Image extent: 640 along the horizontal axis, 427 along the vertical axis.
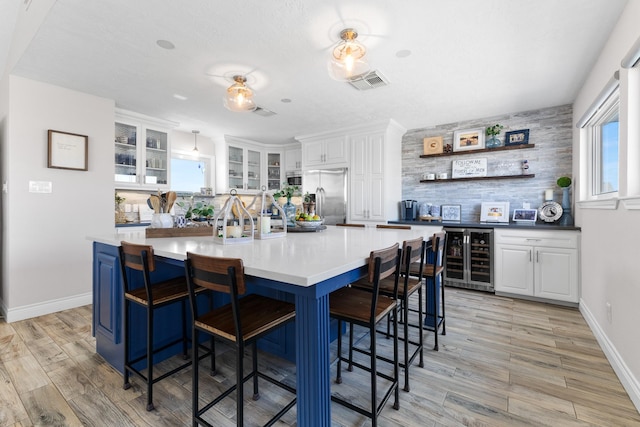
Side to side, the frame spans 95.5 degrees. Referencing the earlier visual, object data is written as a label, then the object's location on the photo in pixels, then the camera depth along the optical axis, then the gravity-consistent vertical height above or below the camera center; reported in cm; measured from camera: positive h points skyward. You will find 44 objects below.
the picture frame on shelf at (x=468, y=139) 430 +109
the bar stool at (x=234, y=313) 115 -49
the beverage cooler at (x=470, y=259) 373 -62
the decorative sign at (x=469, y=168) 431 +67
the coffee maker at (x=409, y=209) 467 +4
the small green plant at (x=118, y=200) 414 +16
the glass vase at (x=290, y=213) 273 -1
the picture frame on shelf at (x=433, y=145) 460 +108
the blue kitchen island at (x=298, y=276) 110 -29
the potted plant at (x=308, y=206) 279 +6
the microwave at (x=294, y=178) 613 +71
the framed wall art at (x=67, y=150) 306 +66
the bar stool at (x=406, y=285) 167 -49
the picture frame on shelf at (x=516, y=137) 397 +104
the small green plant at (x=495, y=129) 410 +118
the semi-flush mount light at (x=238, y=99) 277 +108
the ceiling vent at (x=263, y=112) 395 +139
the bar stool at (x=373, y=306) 132 -49
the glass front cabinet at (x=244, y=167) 561 +90
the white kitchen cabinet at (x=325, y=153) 487 +103
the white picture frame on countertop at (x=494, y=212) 405 +0
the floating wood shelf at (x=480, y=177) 394 +50
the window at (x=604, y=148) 247 +62
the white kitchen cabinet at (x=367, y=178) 453 +54
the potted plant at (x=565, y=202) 356 +13
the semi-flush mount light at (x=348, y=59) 208 +111
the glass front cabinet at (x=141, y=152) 405 +87
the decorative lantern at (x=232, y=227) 184 -10
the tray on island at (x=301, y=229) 261 -16
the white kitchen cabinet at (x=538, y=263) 319 -59
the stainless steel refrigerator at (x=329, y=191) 489 +35
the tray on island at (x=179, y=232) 209 -15
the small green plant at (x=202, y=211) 234 +0
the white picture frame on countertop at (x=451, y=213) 448 -1
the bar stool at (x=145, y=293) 156 -49
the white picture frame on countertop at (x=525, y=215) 383 -4
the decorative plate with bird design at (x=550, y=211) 362 +1
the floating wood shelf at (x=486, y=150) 393 +90
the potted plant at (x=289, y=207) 252 +4
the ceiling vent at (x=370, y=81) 287 +136
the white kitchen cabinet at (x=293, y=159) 610 +111
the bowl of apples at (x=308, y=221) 263 -8
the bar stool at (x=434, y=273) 215 -47
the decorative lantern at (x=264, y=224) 206 -9
